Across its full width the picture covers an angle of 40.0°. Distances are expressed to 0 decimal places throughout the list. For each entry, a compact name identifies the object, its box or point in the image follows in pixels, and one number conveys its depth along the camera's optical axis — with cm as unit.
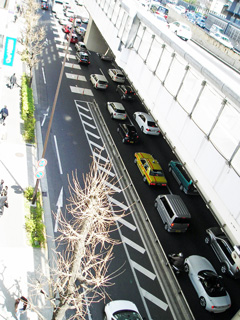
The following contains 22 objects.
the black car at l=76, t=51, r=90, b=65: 4378
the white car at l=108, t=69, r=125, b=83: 4178
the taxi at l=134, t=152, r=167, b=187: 2486
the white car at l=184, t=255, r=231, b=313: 1708
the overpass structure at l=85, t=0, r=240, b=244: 1341
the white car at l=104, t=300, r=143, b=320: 1457
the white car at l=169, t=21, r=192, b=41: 2952
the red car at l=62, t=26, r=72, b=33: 5290
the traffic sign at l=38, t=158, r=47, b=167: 1764
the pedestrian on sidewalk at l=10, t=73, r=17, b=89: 3188
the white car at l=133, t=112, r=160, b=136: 3177
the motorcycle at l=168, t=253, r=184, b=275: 1834
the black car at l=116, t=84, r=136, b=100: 3819
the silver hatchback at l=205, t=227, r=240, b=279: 1961
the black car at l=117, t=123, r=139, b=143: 2948
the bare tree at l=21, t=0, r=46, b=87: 3179
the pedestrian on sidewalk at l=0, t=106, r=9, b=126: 2572
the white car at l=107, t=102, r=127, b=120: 3269
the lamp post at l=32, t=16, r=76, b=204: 1894
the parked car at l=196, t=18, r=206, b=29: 5274
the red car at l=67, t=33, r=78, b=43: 5128
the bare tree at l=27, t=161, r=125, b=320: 1166
